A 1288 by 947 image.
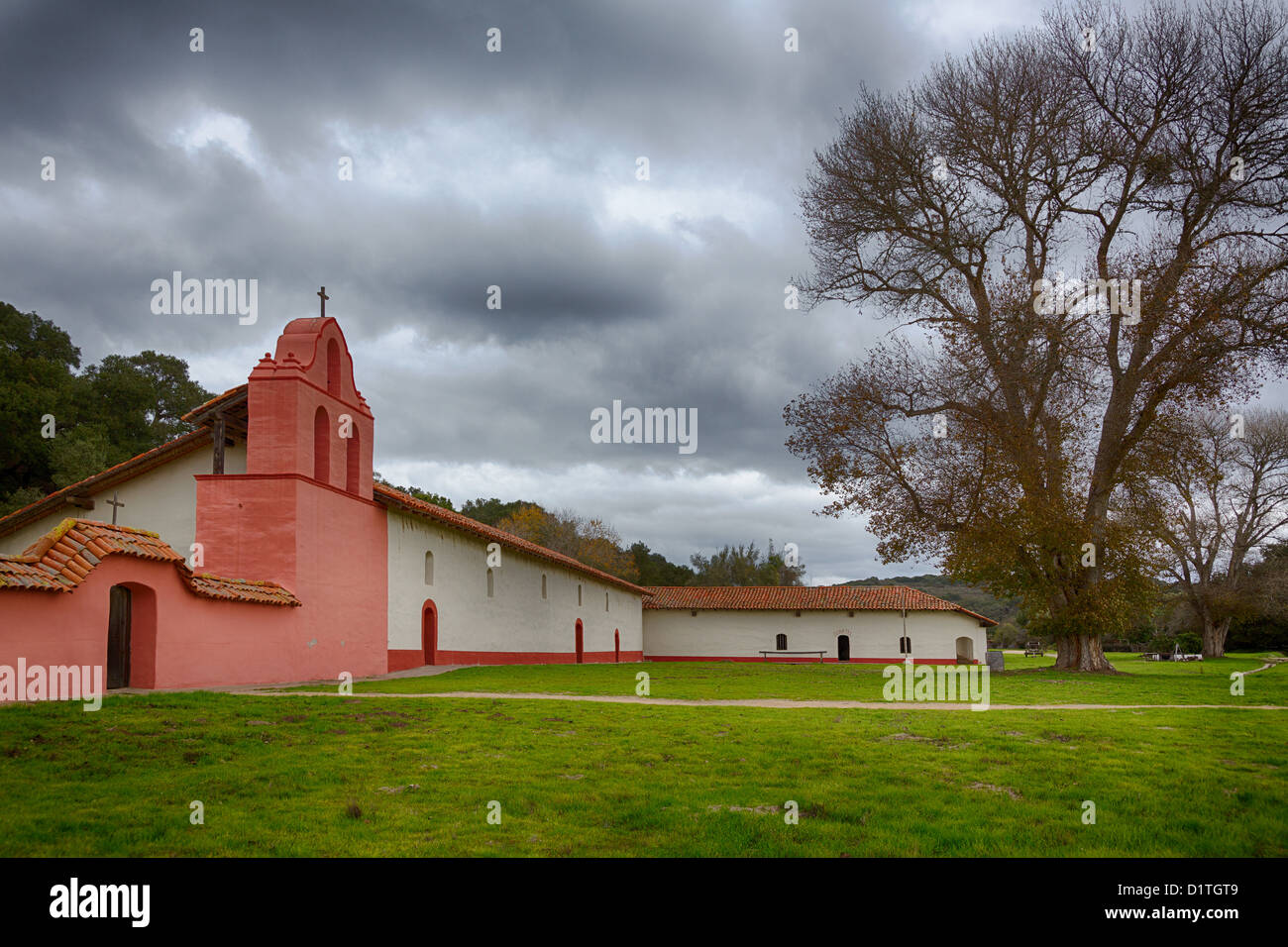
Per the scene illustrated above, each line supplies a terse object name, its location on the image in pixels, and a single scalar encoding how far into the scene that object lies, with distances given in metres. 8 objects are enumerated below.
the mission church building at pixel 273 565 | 12.19
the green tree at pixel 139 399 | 41.41
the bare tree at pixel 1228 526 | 43.22
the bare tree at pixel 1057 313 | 22.08
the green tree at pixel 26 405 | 36.78
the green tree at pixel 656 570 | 74.69
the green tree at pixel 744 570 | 78.81
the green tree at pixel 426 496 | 52.33
